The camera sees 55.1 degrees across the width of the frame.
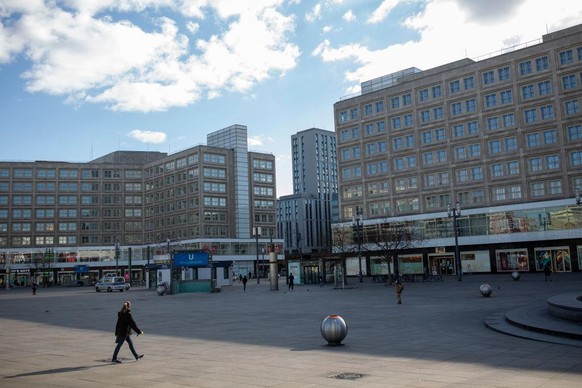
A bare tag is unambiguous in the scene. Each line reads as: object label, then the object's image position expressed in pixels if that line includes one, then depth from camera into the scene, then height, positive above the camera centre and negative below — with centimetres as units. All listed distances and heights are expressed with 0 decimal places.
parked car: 6806 -265
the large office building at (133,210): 11506 +1126
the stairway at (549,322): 1568 -253
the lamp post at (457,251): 5758 -35
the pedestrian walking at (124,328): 1404 -166
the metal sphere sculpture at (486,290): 3272 -253
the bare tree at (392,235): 6596 +200
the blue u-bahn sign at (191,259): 6012 +7
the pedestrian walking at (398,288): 3055 -207
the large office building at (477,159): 6625 +1197
